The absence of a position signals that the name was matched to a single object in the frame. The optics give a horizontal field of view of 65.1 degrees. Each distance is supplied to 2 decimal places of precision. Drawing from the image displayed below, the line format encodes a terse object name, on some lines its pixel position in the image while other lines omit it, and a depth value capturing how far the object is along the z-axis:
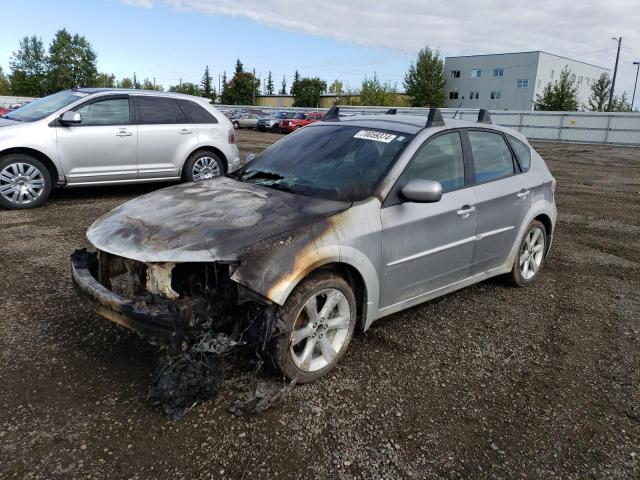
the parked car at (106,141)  7.25
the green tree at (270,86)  114.75
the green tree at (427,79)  63.81
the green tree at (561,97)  42.22
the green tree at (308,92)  77.88
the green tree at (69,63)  83.81
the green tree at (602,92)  45.23
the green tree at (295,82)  83.25
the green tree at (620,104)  48.86
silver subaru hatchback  2.82
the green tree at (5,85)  88.12
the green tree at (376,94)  66.81
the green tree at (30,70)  84.25
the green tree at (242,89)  89.00
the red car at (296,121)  29.88
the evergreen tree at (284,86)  114.31
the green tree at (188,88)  96.79
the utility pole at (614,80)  41.75
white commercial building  63.56
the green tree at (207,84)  110.42
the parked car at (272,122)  31.52
